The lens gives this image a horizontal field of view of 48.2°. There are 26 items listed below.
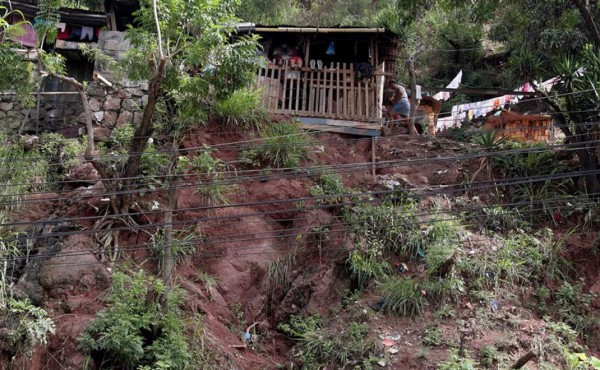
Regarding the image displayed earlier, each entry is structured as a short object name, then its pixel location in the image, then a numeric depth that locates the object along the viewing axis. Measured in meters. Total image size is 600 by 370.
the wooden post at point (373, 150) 12.49
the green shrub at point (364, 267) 10.03
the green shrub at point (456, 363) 8.41
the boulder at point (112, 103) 12.62
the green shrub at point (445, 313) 9.45
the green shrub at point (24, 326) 8.09
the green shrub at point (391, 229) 10.41
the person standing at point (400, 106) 14.28
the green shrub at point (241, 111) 12.23
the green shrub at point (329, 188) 11.07
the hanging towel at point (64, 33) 14.24
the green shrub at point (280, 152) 11.69
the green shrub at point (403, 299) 9.55
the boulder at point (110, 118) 12.45
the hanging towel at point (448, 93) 18.65
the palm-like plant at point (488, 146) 12.23
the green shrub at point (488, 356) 8.66
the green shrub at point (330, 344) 8.97
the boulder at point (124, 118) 12.52
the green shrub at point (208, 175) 10.91
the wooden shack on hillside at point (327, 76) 13.11
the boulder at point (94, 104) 12.62
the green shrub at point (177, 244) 9.86
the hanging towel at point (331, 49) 14.13
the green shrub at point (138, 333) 8.09
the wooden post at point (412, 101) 13.66
